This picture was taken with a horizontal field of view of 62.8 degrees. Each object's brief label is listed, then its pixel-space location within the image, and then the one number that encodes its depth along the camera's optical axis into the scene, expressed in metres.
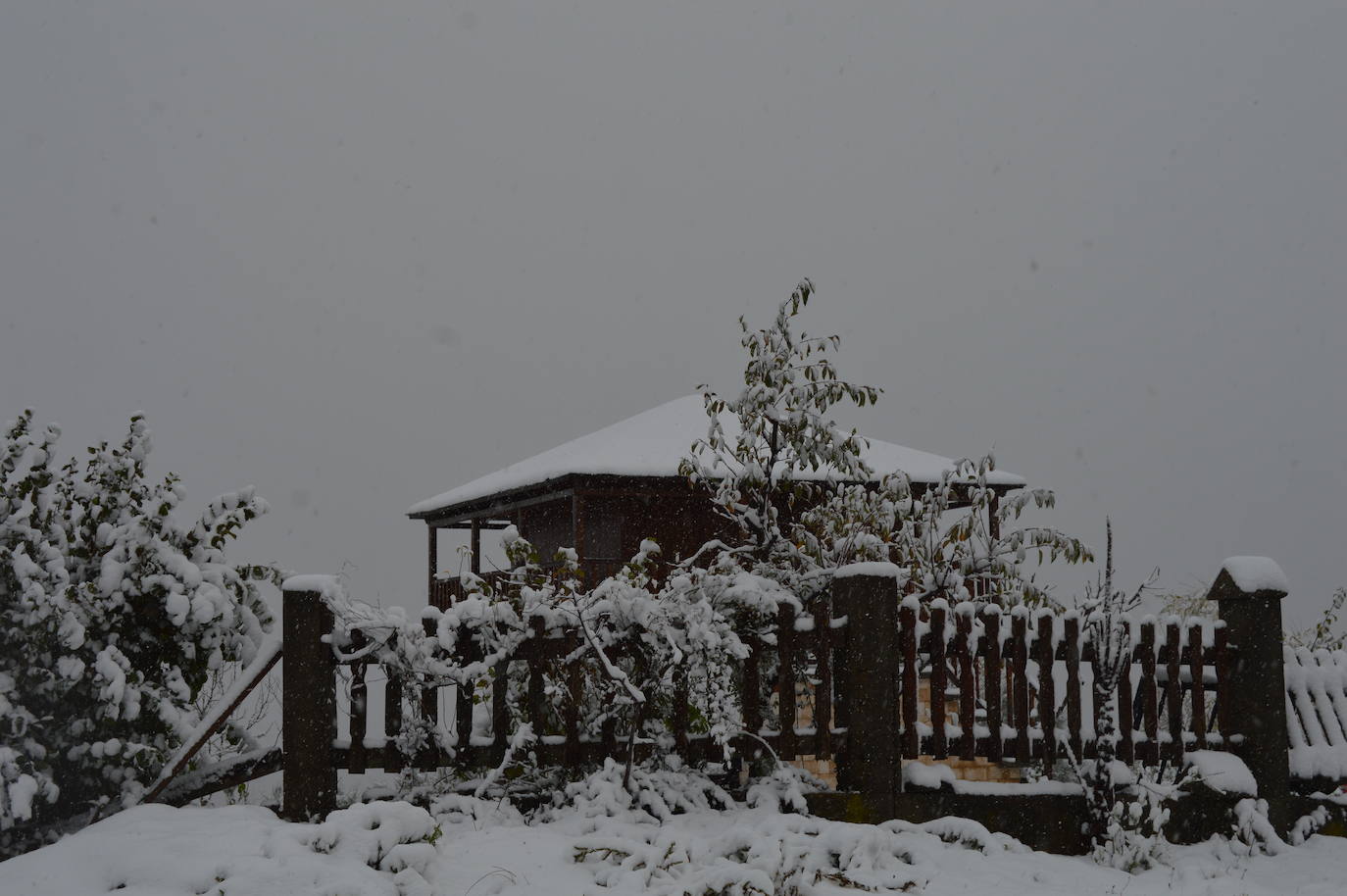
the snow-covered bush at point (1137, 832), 6.29
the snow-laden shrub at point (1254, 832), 7.11
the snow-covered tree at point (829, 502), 8.64
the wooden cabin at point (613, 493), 14.20
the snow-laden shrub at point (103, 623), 5.87
